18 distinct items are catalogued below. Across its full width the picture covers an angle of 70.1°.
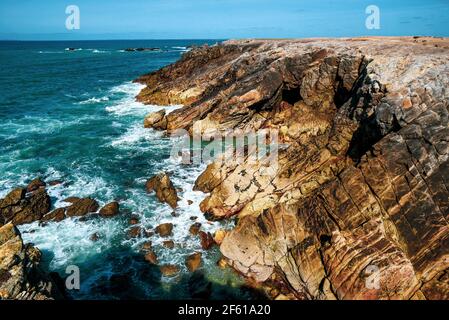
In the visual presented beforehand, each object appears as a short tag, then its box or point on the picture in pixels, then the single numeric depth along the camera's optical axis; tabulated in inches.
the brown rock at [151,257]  745.6
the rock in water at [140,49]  7416.3
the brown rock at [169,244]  787.4
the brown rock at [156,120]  1574.8
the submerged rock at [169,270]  708.0
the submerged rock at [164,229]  831.7
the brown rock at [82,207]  914.7
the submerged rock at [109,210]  907.1
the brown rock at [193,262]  719.5
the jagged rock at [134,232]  829.6
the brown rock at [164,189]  958.4
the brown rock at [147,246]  783.7
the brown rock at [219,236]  796.1
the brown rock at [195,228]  833.2
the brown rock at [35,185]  1023.6
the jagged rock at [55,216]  894.4
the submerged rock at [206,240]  786.7
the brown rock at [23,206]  876.0
